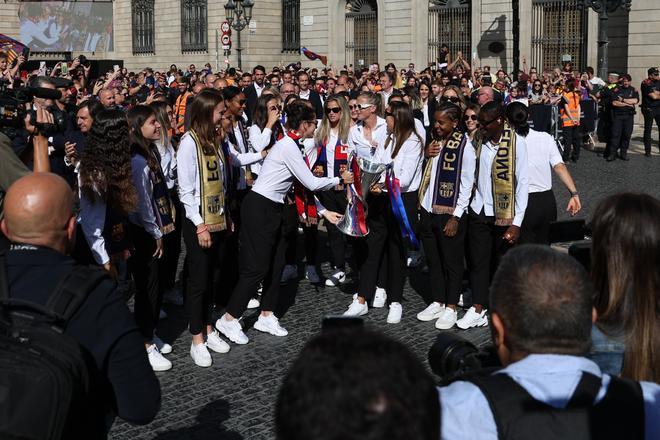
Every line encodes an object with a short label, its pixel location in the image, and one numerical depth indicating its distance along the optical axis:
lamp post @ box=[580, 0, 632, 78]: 21.67
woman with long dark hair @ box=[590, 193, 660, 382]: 2.73
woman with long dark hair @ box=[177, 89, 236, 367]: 6.24
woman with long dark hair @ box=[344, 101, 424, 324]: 7.29
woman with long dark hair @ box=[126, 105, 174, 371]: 6.04
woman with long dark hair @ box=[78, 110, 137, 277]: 5.50
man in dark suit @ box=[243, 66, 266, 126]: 14.91
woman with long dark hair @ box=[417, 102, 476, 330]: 7.02
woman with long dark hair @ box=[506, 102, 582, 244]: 6.86
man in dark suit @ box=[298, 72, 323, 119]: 15.41
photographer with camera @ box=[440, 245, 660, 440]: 2.11
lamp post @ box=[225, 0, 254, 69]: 26.50
